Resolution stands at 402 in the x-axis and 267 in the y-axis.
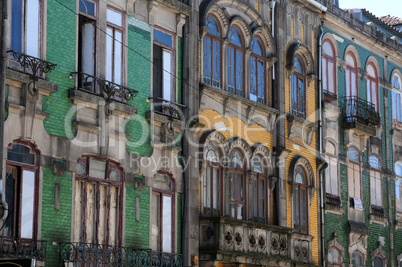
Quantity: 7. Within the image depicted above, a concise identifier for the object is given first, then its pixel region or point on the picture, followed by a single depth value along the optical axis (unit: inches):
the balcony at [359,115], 1337.8
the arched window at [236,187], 1091.9
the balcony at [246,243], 1016.2
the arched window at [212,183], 1050.7
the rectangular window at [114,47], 927.0
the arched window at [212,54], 1081.4
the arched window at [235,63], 1122.7
